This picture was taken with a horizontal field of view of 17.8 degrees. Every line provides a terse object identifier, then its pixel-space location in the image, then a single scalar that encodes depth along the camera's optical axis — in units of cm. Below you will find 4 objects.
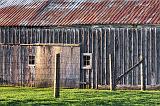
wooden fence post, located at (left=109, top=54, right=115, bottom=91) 2150
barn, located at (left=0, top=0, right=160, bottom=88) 2450
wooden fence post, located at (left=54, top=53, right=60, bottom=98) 1734
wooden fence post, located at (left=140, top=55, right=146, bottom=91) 2261
